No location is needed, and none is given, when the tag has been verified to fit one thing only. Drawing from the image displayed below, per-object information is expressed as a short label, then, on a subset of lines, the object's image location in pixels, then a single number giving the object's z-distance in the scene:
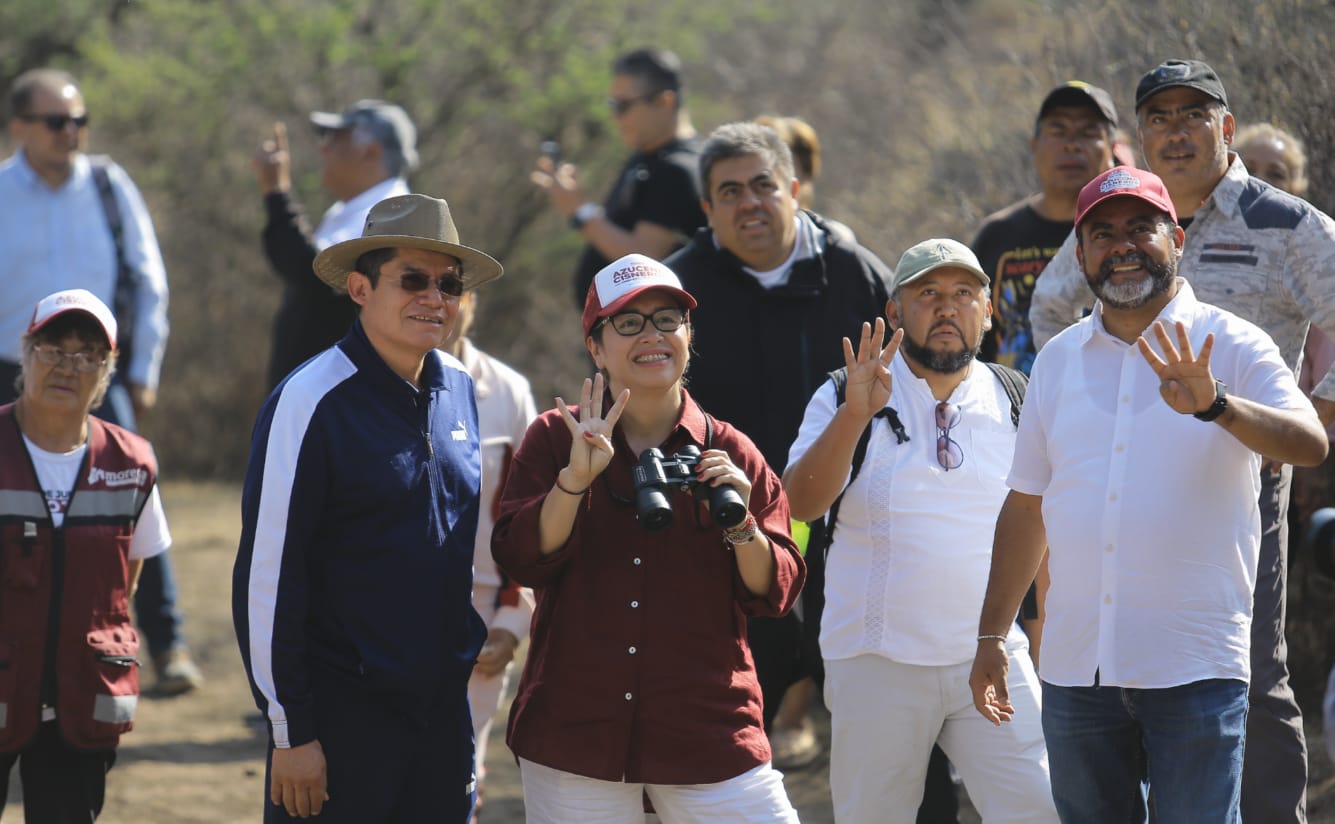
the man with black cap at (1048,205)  11.55
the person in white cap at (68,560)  9.55
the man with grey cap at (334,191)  14.48
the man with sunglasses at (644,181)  14.55
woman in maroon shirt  7.95
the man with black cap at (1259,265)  9.15
